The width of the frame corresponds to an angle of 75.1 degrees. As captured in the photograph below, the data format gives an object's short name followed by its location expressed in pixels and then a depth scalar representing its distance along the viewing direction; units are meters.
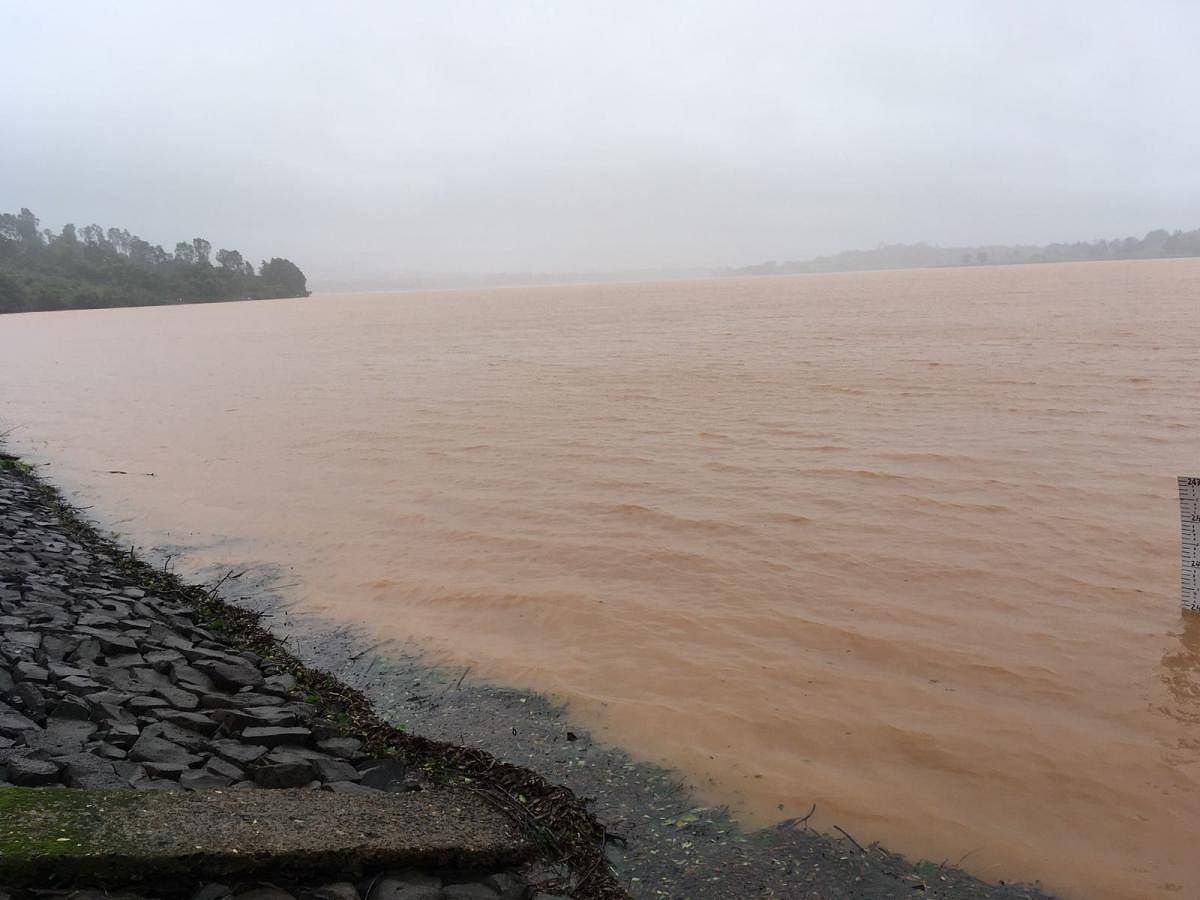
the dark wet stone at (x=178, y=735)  4.58
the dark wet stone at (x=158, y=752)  4.34
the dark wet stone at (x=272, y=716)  4.91
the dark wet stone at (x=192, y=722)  4.84
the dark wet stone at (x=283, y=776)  4.21
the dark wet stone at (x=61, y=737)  4.29
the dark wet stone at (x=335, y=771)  4.36
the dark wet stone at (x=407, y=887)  3.39
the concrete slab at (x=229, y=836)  3.20
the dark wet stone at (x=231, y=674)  5.70
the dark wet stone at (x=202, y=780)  4.09
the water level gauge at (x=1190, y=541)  6.22
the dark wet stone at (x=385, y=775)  4.43
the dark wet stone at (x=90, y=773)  3.97
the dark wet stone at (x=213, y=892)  3.22
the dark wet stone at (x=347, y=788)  4.19
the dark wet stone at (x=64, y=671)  5.26
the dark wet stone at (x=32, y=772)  3.89
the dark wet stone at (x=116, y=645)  5.92
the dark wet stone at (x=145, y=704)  4.97
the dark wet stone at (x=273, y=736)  4.70
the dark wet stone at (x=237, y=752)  4.46
